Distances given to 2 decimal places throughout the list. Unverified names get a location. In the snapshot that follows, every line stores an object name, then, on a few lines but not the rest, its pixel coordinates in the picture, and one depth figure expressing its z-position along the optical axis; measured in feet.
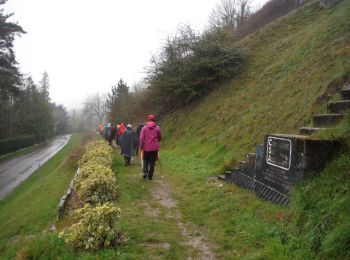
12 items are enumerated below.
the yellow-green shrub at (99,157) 43.72
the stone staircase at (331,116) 22.59
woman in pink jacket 35.84
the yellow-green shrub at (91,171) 32.29
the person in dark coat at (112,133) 78.04
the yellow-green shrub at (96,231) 17.63
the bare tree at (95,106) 431.72
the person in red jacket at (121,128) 68.16
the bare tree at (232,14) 142.92
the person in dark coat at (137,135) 53.57
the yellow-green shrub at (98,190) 28.45
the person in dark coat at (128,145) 49.73
